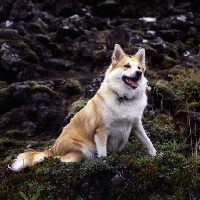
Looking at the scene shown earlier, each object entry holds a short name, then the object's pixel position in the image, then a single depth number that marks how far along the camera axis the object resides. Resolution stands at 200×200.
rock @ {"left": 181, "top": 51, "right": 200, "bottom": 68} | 13.12
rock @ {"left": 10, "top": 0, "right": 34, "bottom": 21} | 19.25
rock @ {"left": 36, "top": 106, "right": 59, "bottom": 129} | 9.96
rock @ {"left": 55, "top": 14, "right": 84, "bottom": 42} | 16.95
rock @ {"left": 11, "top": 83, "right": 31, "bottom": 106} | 11.06
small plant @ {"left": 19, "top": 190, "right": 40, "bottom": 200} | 4.74
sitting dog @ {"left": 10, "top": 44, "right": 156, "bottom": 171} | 5.79
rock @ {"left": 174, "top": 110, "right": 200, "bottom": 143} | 7.07
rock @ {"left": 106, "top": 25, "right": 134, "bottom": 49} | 14.88
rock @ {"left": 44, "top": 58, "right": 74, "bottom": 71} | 14.60
